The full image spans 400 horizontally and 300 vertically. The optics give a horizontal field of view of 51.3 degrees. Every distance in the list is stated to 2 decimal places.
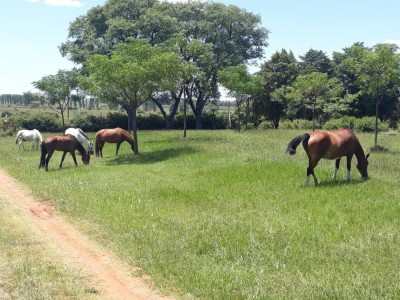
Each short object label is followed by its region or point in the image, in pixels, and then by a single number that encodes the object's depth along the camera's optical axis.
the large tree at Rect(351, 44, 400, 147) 27.70
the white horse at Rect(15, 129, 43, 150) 34.84
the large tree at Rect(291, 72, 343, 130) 40.66
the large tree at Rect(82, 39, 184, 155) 27.80
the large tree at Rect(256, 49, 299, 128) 62.12
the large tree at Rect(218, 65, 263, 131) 43.69
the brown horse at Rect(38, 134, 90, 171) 23.34
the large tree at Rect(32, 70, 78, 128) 48.22
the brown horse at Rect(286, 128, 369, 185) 16.11
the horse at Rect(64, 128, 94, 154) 29.28
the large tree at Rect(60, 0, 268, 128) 52.59
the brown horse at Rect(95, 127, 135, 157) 30.41
